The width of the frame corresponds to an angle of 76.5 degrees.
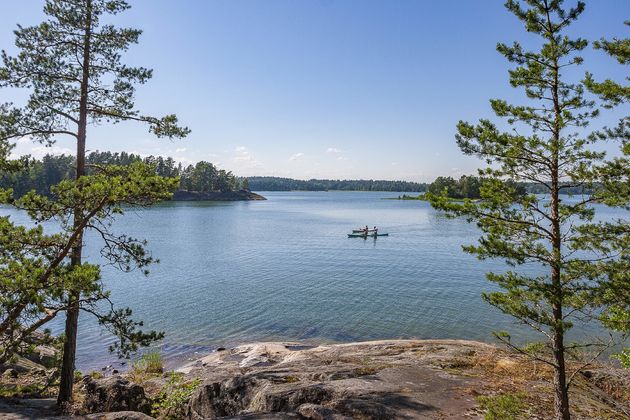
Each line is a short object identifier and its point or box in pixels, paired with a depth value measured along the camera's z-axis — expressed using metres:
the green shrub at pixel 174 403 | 11.84
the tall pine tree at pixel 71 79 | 11.92
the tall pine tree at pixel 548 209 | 8.09
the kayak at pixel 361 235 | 64.53
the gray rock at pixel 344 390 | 9.18
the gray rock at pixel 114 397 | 11.52
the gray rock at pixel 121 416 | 9.03
